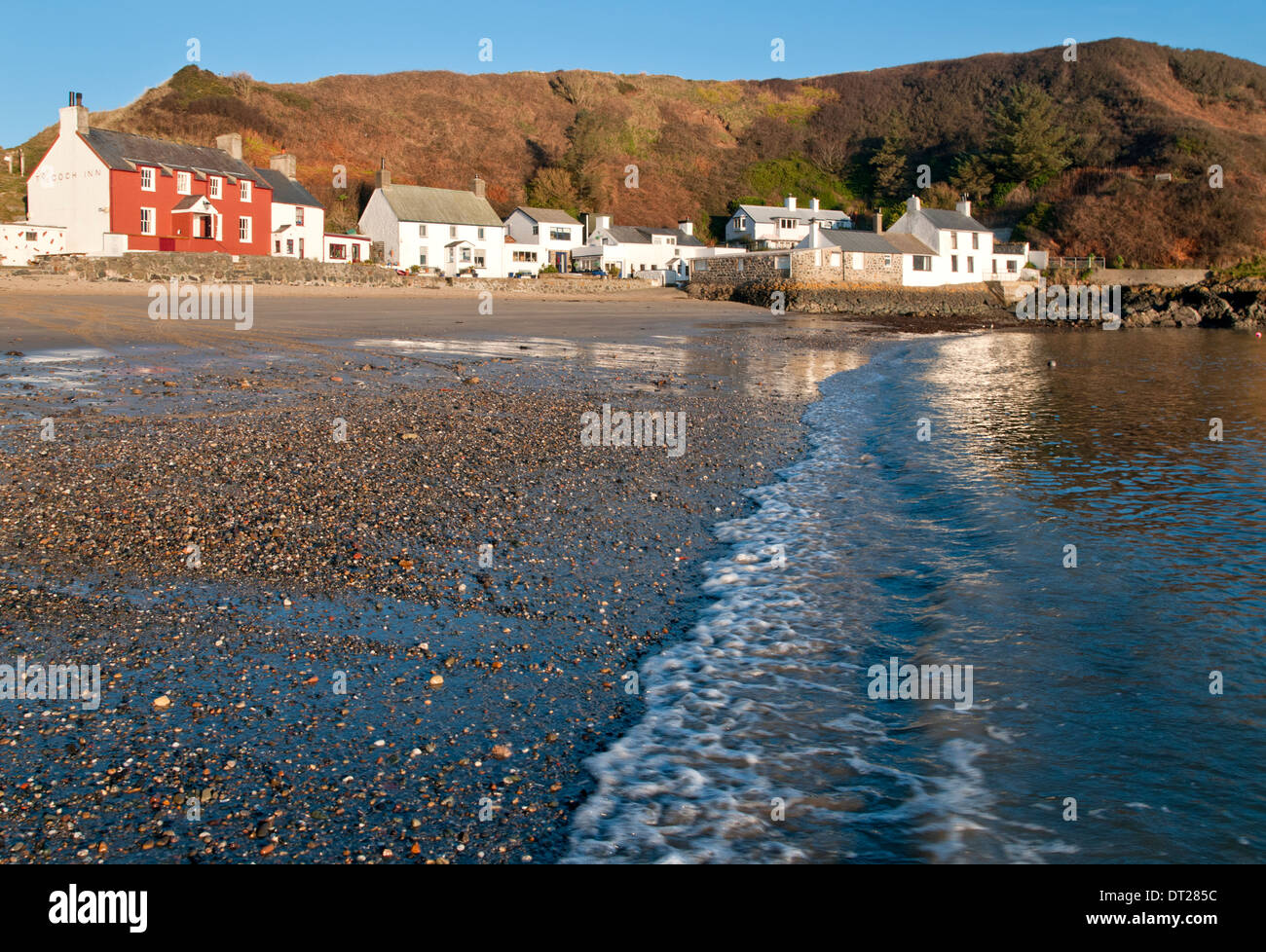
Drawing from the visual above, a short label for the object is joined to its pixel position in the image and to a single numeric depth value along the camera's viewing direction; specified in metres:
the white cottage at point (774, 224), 79.19
